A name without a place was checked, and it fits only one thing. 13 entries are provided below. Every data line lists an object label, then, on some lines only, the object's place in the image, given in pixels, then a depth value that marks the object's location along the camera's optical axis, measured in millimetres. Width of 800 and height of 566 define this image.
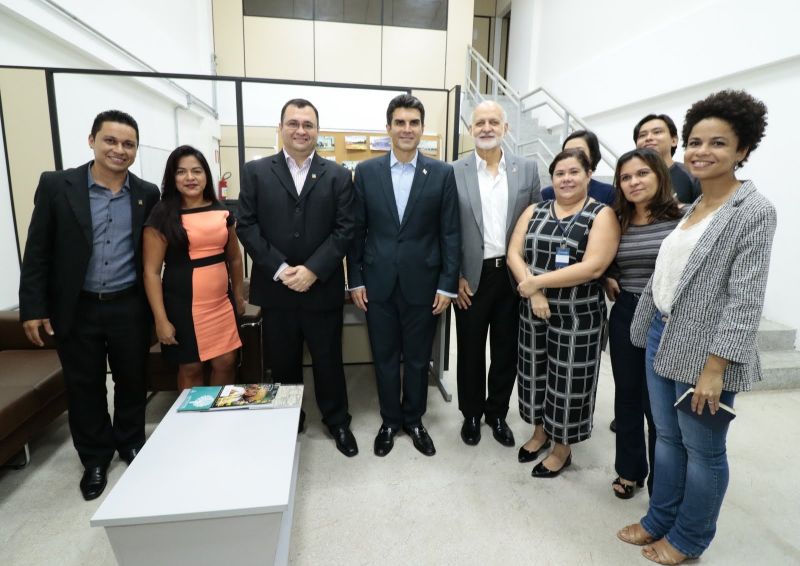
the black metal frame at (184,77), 2854
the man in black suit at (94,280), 1805
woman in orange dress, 1932
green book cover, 1844
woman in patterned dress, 1797
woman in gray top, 1679
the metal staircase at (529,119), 5848
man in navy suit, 2078
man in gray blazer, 2117
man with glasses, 2029
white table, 1285
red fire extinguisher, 6044
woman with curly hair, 1243
